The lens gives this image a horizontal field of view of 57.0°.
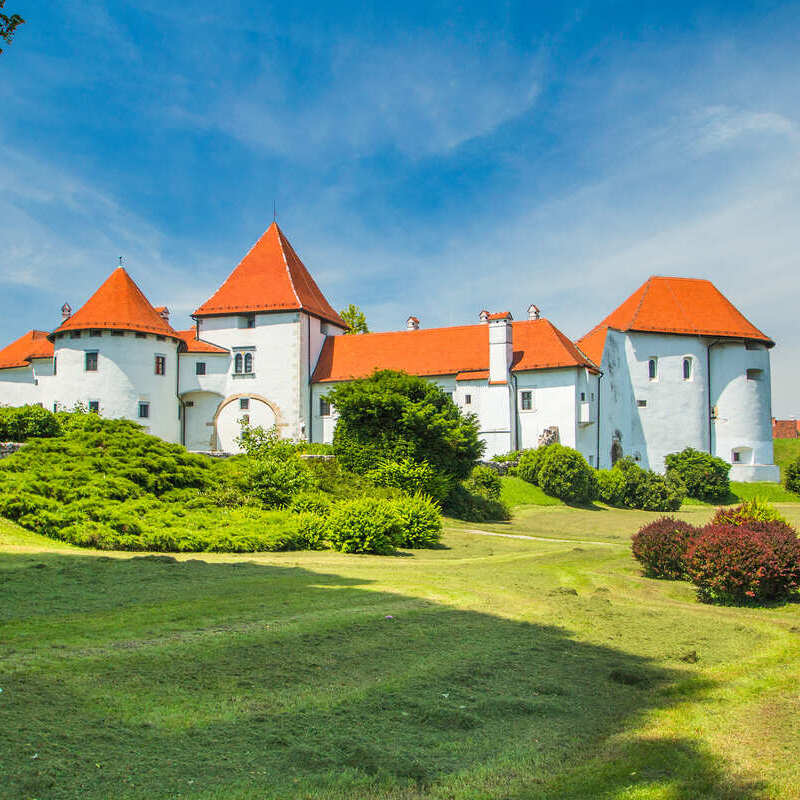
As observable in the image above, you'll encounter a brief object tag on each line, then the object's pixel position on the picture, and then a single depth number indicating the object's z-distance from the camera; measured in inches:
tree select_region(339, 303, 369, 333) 2219.5
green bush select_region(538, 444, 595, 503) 1360.7
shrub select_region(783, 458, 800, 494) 1712.6
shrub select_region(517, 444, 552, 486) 1419.8
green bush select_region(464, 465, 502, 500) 1151.6
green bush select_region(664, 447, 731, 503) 1684.3
